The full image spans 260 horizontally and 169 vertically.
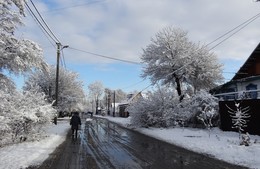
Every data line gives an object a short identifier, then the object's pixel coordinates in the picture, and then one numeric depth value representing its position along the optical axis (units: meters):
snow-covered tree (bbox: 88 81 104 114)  91.35
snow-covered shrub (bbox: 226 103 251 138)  11.65
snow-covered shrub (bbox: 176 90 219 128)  14.54
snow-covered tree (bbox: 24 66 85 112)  32.15
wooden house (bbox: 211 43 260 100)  16.73
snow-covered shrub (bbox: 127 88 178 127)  17.44
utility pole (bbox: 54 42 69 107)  19.46
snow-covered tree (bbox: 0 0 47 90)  7.93
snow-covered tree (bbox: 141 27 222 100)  21.89
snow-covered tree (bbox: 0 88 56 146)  8.44
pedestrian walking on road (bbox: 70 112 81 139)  12.91
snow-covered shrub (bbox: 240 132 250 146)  8.76
